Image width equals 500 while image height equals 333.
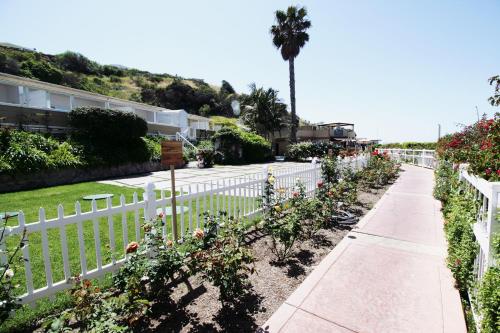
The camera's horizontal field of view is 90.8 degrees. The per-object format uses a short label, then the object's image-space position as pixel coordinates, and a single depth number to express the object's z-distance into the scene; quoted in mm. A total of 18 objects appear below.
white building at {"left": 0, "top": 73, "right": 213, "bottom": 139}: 13312
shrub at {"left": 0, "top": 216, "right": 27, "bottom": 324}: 2009
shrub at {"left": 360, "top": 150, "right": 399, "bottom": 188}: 10444
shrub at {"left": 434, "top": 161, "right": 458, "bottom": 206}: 6949
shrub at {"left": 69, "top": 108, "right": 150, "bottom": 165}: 13242
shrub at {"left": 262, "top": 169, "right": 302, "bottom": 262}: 3869
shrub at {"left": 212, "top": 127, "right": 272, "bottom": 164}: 22016
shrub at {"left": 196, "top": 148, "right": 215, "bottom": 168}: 18469
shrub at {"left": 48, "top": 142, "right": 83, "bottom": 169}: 10893
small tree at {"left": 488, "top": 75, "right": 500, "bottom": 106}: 2844
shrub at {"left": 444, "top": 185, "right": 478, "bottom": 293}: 2885
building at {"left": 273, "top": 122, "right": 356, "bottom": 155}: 34406
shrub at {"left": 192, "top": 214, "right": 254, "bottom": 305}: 2678
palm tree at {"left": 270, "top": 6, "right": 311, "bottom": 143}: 25672
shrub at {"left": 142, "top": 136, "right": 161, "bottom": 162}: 15997
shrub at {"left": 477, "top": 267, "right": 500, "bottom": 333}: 1738
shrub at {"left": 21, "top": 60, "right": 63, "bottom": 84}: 38000
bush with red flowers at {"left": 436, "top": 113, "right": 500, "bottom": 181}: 2811
